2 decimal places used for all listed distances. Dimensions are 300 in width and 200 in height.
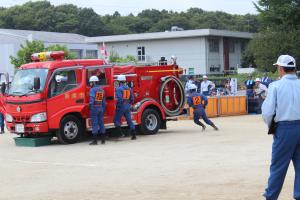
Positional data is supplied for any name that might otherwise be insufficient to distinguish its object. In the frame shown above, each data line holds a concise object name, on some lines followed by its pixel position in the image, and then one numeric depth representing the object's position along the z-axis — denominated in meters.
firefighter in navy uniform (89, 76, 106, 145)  16.45
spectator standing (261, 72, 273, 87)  25.52
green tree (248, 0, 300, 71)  53.62
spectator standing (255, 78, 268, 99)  25.45
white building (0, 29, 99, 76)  64.75
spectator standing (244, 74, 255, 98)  28.02
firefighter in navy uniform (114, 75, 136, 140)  17.39
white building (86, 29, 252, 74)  61.22
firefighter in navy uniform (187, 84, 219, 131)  19.07
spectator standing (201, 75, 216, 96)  26.89
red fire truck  16.42
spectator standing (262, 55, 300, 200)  7.10
